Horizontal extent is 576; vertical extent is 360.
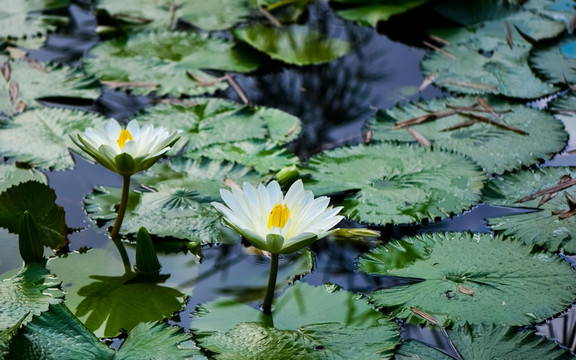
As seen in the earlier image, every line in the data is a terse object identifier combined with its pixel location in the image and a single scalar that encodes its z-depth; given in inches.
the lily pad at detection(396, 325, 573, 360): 129.6
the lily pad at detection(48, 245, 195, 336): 141.9
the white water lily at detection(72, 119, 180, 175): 152.2
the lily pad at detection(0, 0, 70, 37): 263.6
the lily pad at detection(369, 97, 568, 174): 194.5
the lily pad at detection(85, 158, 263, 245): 165.8
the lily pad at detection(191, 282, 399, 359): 129.2
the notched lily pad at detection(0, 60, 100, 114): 219.3
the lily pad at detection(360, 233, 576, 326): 140.9
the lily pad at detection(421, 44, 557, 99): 225.8
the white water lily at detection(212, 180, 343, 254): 130.9
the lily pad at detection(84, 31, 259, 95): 231.5
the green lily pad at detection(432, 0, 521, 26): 271.3
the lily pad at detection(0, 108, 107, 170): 191.2
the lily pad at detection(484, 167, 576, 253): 163.6
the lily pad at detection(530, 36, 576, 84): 229.5
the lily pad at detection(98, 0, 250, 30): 271.6
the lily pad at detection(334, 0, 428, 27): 269.0
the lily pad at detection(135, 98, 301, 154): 202.8
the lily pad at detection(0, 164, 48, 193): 179.6
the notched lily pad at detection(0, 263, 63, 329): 134.7
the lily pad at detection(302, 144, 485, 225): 172.7
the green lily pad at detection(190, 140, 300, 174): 190.8
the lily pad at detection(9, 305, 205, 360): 125.3
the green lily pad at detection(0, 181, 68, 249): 162.7
